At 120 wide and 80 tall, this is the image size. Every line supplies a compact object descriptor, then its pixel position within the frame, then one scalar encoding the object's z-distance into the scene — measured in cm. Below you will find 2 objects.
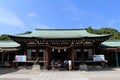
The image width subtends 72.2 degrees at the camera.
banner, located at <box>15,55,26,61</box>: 1000
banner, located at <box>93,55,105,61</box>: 997
